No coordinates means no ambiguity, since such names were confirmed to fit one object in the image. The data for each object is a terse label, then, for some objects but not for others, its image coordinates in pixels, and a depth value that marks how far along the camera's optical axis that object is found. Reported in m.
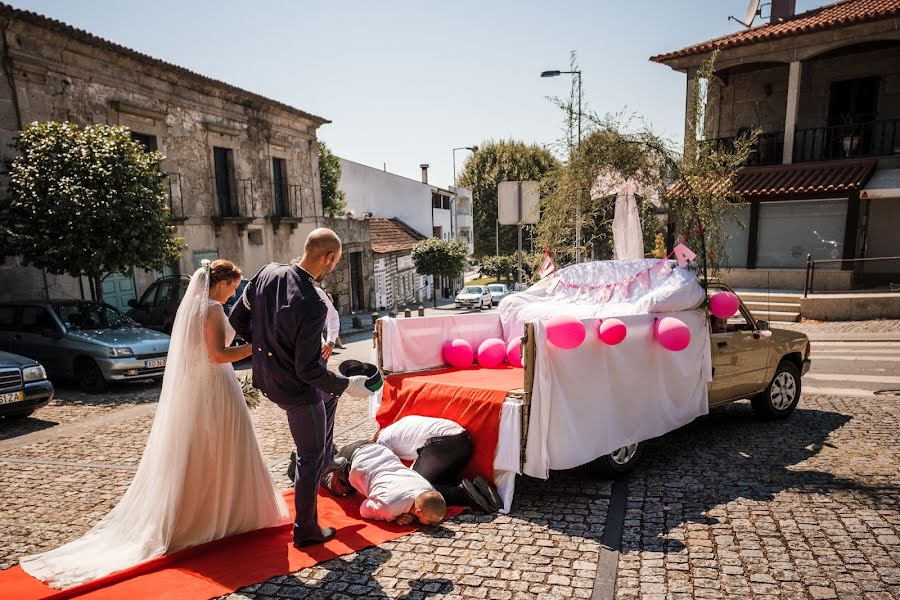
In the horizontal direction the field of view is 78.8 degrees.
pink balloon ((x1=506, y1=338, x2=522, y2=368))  6.12
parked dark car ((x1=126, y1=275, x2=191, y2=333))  13.35
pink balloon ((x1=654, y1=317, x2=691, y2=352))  5.13
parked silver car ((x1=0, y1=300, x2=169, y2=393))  9.19
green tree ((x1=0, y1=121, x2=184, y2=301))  10.62
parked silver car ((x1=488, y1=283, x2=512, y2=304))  30.41
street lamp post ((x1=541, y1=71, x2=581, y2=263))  7.82
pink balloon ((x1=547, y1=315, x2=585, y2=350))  4.45
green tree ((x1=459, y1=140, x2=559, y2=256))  41.41
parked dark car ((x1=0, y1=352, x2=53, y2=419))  7.04
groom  3.53
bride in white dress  3.75
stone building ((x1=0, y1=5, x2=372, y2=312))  12.70
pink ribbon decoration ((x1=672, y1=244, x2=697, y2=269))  5.84
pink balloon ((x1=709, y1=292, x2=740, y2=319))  5.81
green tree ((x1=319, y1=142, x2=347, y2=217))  32.12
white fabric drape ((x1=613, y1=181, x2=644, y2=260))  7.41
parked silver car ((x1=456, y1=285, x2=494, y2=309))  29.34
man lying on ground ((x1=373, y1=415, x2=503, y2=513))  4.46
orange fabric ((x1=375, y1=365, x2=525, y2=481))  4.63
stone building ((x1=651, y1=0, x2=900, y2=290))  15.93
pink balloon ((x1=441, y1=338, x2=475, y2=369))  6.04
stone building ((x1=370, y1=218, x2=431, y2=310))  30.50
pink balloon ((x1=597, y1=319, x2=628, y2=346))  4.73
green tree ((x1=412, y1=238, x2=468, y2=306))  31.34
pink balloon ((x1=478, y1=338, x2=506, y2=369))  6.07
